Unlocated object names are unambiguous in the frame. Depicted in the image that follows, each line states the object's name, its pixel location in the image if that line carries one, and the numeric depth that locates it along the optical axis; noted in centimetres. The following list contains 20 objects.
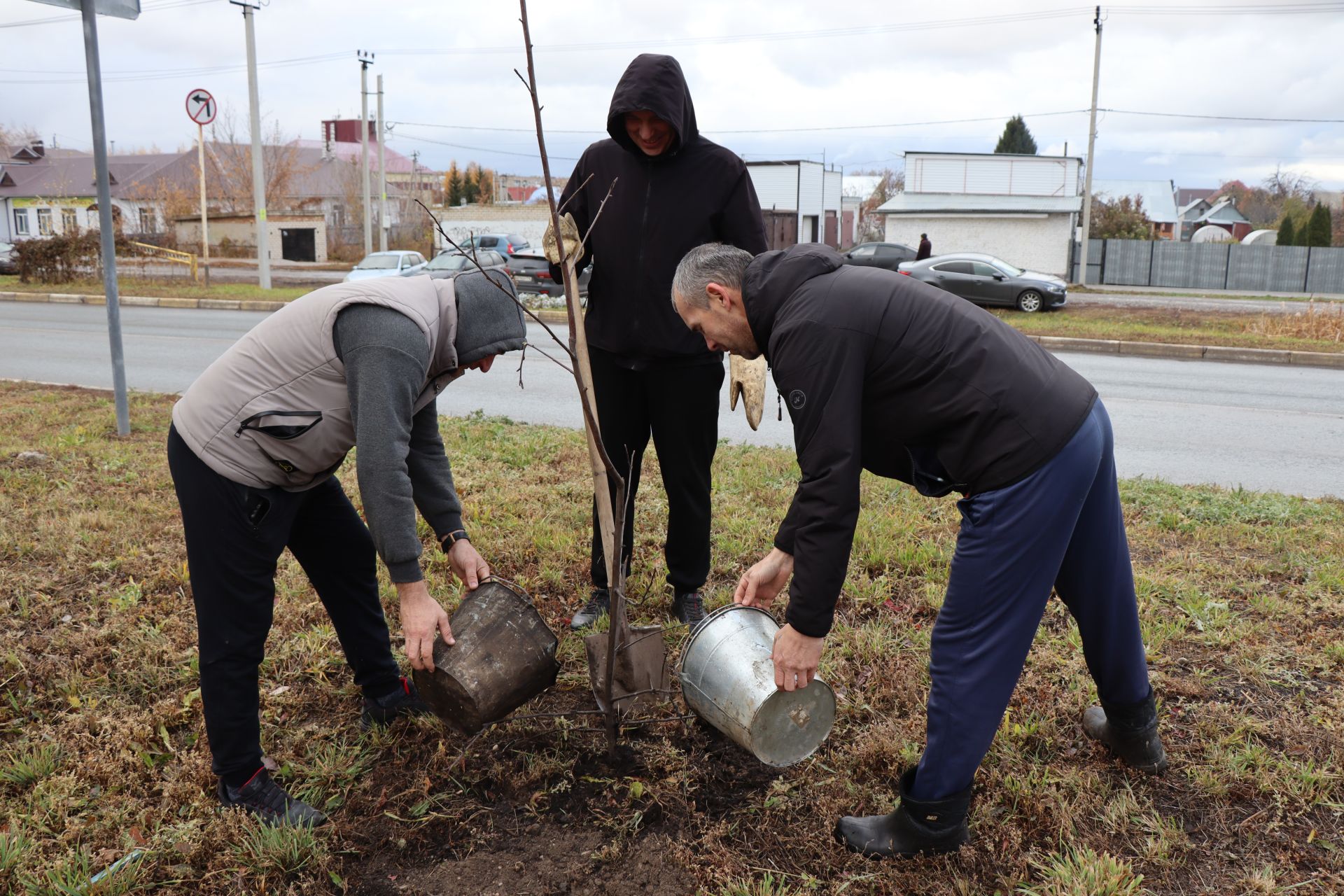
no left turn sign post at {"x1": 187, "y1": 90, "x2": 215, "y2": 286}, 1977
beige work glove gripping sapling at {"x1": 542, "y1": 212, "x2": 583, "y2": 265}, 335
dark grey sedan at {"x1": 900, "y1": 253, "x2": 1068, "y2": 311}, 1892
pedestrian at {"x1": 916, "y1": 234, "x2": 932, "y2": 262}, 2444
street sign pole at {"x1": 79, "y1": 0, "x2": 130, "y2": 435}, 580
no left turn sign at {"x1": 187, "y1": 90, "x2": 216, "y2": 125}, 1977
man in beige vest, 225
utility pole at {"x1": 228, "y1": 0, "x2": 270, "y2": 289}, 2120
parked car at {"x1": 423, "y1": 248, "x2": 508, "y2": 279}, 1898
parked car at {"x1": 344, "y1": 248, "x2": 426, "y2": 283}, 1969
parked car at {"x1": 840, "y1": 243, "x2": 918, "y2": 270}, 2519
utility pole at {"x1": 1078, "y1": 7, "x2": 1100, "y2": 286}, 2739
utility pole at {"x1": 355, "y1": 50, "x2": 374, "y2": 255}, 3073
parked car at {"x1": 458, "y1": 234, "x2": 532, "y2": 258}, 2317
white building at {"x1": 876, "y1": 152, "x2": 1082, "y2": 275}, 3164
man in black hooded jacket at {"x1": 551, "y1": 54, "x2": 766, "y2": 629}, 340
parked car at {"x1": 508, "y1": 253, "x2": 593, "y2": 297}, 1958
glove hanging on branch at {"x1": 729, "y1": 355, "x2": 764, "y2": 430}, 349
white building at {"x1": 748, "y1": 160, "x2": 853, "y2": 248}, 3997
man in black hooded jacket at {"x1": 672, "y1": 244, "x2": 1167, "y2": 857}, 213
